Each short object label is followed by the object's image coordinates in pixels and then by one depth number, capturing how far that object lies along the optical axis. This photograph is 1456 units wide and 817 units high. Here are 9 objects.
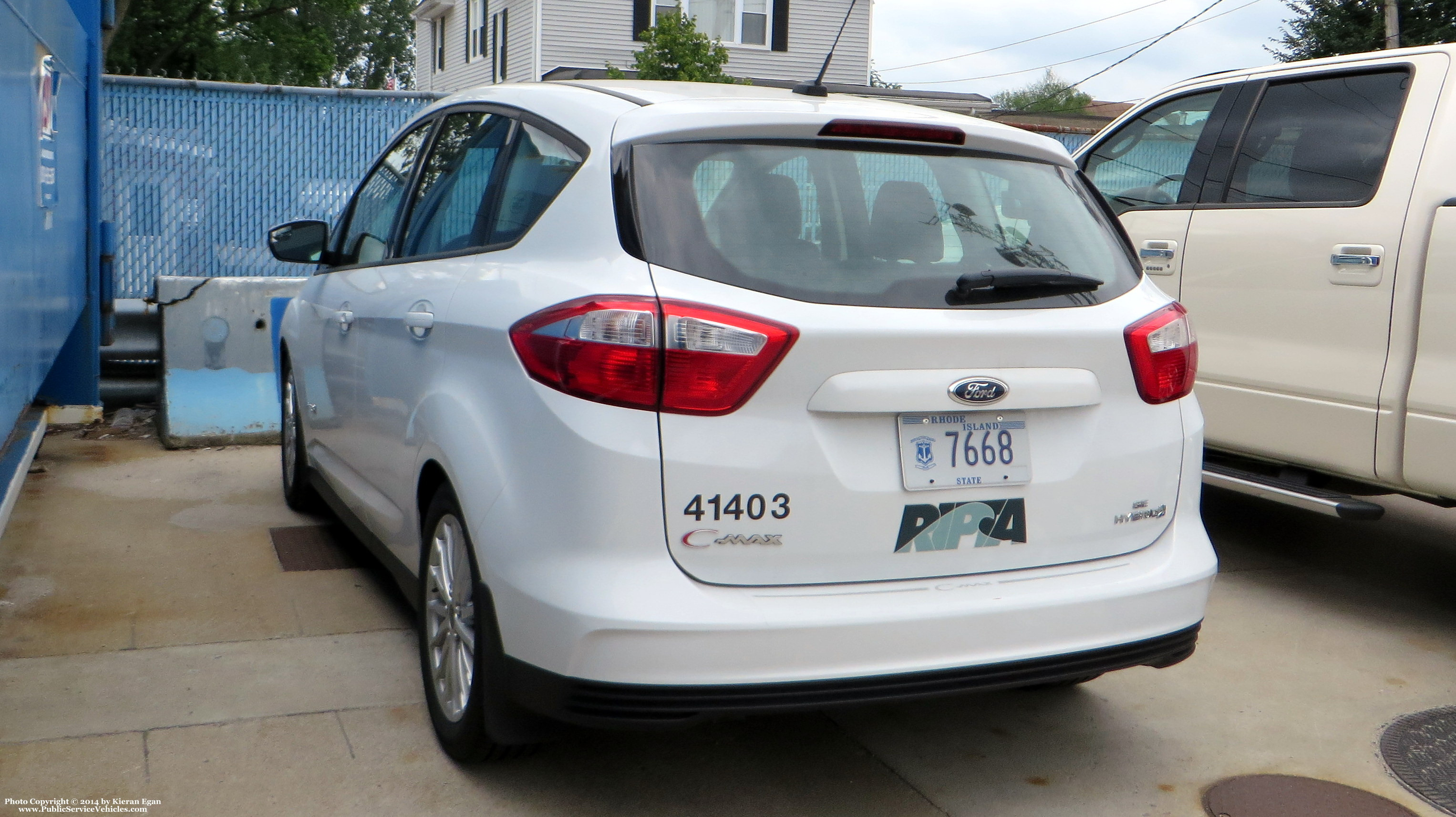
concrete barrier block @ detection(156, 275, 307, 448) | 7.39
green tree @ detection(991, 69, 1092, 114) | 77.56
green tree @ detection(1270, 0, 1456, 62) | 22.69
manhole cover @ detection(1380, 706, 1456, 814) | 3.31
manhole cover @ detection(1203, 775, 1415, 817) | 3.15
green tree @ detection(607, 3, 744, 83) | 20.03
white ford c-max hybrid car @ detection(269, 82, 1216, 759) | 2.59
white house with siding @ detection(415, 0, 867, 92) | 23.36
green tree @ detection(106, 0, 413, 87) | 28.89
